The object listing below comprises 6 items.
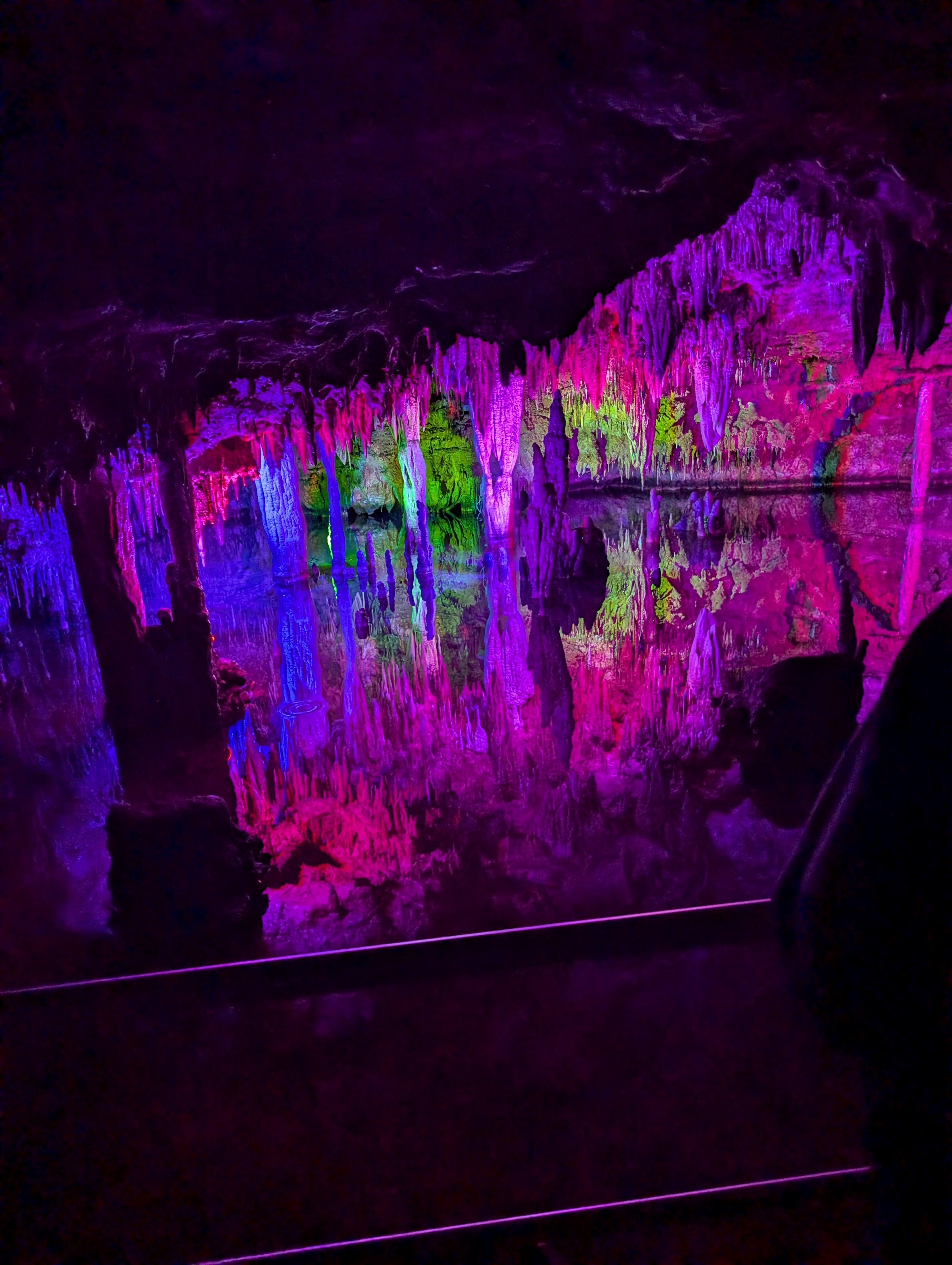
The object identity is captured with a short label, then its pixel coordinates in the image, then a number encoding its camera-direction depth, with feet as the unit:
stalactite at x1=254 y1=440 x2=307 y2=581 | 17.89
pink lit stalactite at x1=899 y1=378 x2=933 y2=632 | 10.85
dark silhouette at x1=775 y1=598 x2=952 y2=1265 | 1.83
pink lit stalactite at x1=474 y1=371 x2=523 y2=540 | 15.14
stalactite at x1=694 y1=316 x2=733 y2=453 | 14.10
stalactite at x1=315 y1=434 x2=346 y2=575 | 22.62
